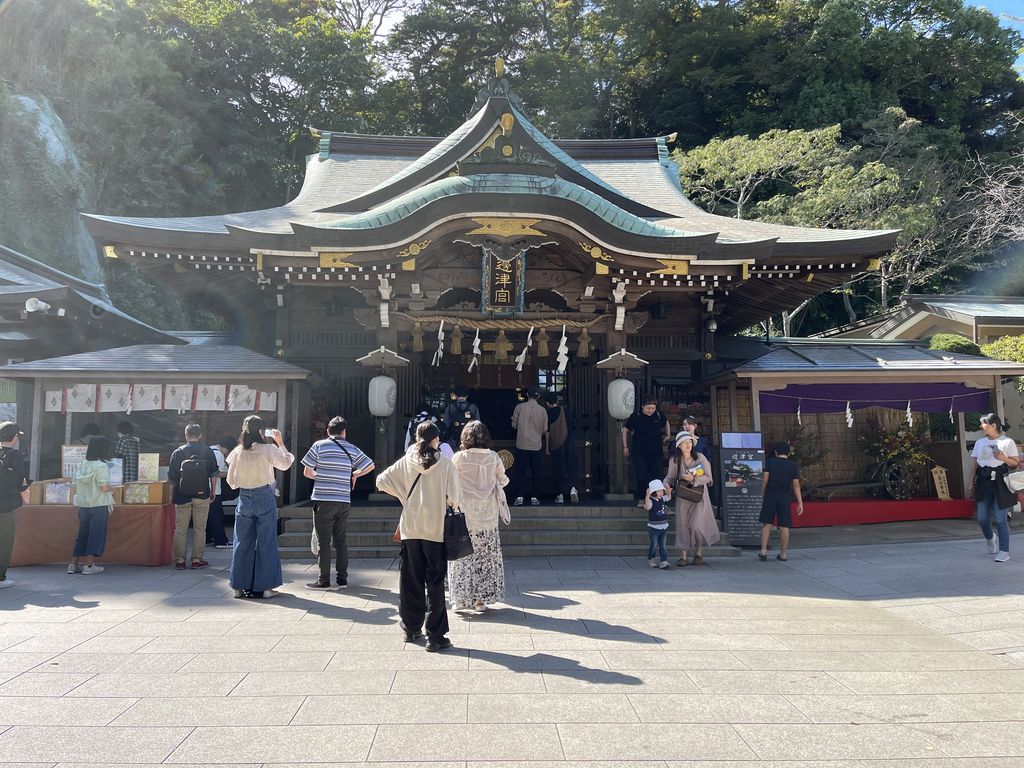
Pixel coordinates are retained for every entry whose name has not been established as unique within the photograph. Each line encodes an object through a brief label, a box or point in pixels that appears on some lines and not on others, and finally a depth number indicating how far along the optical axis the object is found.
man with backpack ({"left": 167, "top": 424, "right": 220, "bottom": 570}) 7.35
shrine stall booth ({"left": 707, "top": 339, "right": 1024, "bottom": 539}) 10.29
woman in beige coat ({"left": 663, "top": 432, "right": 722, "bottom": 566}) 7.51
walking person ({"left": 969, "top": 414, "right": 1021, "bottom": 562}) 7.52
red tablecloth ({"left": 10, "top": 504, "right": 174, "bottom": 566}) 7.63
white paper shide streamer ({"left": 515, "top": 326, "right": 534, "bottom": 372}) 10.49
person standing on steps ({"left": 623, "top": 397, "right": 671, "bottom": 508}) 9.38
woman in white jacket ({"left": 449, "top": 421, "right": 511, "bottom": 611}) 5.53
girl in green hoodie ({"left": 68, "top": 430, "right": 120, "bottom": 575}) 7.07
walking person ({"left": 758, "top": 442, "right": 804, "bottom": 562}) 8.00
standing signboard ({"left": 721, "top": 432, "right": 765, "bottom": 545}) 8.80
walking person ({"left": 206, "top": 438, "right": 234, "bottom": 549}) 8.94
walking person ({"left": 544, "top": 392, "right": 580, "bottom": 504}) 10.09
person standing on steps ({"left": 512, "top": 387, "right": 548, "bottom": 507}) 9.78
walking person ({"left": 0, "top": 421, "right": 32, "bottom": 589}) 6.37
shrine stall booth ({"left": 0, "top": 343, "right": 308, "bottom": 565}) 7.65
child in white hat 7.34
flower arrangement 11.65
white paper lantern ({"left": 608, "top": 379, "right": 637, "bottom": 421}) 9.51
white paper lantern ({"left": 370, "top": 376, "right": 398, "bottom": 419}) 9.46
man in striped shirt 6.36
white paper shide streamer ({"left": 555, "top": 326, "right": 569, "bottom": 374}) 10.13
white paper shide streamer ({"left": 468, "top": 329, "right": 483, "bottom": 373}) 10.25
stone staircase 8.39
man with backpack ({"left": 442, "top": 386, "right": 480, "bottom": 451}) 9.38
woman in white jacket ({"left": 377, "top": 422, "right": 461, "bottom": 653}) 4.71
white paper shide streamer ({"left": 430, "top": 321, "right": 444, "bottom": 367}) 10.39
